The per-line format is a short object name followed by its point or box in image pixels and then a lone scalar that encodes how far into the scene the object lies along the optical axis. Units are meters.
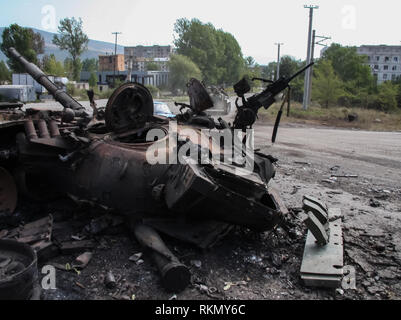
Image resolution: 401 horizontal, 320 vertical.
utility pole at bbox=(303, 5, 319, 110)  28.56
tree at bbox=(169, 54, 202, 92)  63.50
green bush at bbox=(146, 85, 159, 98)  52.18
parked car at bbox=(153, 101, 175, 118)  14.54
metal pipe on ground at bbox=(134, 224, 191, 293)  4.16
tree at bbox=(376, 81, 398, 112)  36.54
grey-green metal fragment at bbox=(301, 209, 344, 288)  4.37
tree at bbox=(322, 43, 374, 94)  46.96
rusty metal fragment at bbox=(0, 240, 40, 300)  3.51
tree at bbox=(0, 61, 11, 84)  48.67
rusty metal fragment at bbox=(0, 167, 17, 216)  5.88
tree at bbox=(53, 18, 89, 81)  63.03
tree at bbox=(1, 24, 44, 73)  43.88
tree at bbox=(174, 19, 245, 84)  74.79
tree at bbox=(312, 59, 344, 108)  35.06
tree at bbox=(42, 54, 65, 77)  48.75
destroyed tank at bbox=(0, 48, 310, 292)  4.45
